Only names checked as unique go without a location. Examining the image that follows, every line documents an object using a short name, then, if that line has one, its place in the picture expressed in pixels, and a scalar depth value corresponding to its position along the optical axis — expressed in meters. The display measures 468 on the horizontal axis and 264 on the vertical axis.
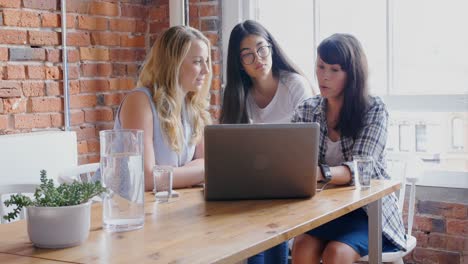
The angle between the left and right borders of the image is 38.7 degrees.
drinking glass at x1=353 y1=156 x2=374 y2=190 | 2.09
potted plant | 1.43
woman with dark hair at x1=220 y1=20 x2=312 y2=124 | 2.85
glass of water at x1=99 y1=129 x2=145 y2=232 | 1.62
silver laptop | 1.89
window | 3.07
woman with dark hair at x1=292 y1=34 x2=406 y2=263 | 2.31
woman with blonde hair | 2.33
